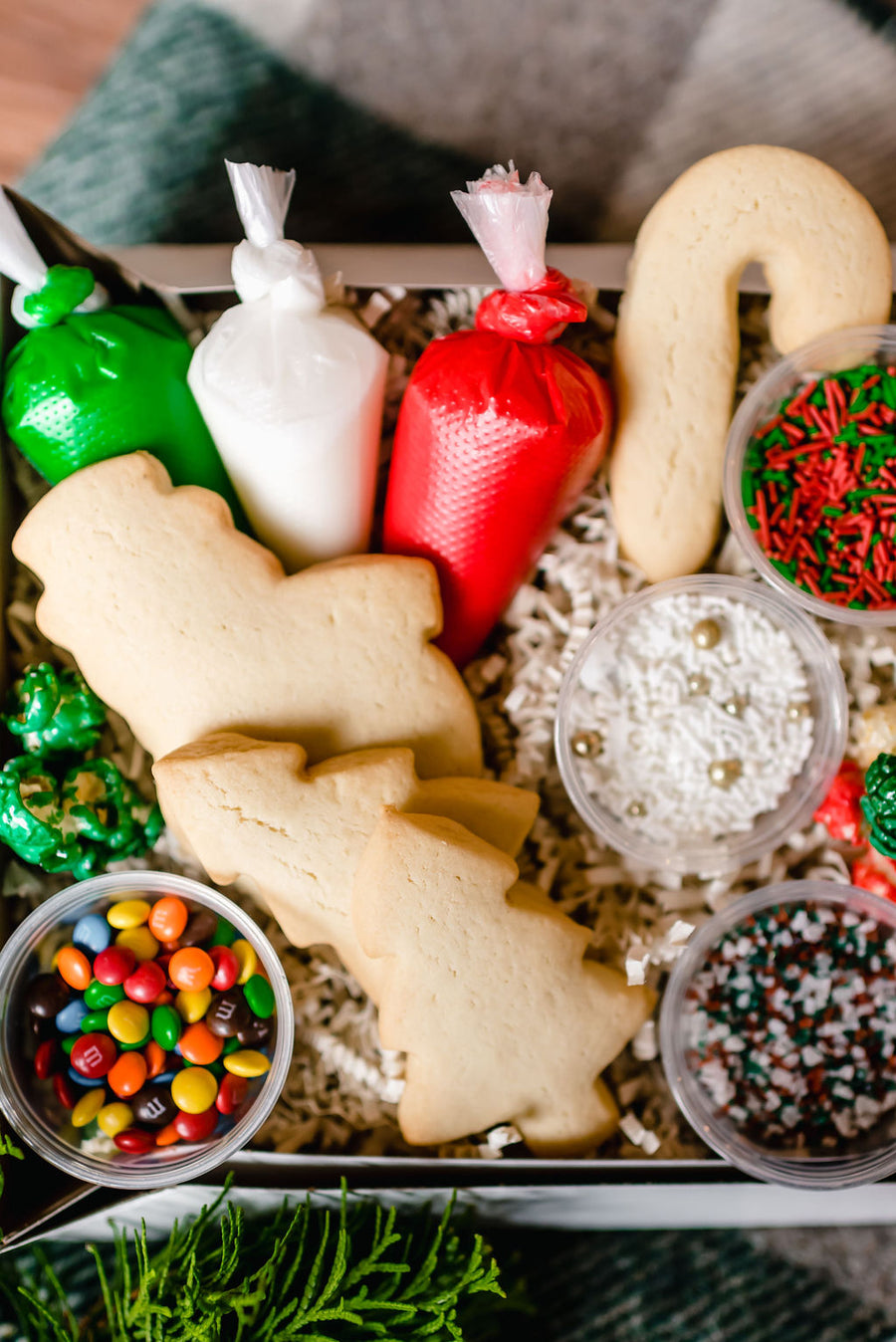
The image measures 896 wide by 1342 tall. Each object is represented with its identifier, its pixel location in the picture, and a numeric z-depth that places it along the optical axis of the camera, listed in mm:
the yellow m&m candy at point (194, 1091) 470
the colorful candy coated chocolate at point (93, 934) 476
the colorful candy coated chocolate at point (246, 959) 477
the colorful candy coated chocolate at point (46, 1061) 471
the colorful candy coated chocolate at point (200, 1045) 472
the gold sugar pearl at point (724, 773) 489
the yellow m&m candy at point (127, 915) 478
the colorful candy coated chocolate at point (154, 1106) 470
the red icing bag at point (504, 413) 460
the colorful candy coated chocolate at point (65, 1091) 472
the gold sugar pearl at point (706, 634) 489
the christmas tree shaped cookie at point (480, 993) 459
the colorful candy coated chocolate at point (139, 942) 477
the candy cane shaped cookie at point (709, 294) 480
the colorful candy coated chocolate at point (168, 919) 476
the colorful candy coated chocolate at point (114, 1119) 470
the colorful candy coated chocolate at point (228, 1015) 472
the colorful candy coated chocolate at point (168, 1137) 471
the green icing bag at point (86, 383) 464
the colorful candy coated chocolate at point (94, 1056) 469
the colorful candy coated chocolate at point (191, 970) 473
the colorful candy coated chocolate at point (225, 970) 475
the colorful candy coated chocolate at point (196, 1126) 470
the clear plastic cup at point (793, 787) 491
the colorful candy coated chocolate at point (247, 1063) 472
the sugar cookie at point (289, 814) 458
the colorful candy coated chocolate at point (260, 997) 474
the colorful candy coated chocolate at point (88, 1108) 470
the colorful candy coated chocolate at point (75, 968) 474
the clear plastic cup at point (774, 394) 485
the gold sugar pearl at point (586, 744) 491
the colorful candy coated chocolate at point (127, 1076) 470
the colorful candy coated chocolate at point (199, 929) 477
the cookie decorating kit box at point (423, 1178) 475
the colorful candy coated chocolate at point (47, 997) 473
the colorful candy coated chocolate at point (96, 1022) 473
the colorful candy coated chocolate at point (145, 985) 472
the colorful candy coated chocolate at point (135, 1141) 470
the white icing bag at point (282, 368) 463
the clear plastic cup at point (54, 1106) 469
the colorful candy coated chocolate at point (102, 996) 473
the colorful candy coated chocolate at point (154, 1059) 473
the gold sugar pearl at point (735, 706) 491
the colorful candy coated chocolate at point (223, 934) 480
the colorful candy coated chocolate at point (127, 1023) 469
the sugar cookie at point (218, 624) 467
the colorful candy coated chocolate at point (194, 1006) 475
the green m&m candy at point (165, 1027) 472
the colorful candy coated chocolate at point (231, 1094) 471
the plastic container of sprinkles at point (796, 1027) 488
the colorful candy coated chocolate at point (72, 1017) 474
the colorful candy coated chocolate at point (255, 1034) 473
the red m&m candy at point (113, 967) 472
